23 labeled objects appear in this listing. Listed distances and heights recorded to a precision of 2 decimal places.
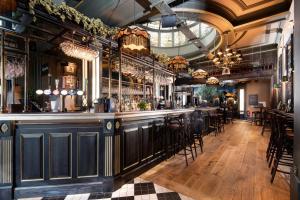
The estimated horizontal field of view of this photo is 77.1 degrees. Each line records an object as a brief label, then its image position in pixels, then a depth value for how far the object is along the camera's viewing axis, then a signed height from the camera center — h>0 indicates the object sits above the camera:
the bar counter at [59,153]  2.77 -0.84
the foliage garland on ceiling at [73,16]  3.25 +1.64
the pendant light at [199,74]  9.77 +1.35
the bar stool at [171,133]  4.54 -0.89
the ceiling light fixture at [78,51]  3.88 +1.08
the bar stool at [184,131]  4.55 -0.84
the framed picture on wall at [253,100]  16.06 -0.02
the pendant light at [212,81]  10.48 +1.05
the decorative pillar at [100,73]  5.00 +0.73
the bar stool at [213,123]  8.12 -1.10
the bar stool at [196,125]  5.26 -0.72
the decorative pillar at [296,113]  1.00 -0.07
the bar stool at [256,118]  12.05 -1.21
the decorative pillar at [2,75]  3.04 +0.42
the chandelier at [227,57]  8.24 +2.02
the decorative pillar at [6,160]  2.73 -0.88
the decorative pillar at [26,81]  3.56 +0.37
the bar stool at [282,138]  3.34 -0.70
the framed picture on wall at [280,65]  8.55 +1.58
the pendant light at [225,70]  10.00 +1.59
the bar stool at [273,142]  3.98 -0.95
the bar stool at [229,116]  14.23 -1.30
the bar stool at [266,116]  8.92 -0.79
